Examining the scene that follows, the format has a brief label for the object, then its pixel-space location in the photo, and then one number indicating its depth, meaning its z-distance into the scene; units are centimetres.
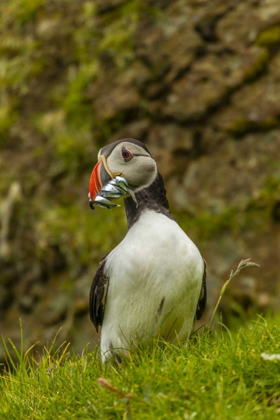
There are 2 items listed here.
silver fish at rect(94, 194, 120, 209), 929
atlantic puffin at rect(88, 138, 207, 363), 891
